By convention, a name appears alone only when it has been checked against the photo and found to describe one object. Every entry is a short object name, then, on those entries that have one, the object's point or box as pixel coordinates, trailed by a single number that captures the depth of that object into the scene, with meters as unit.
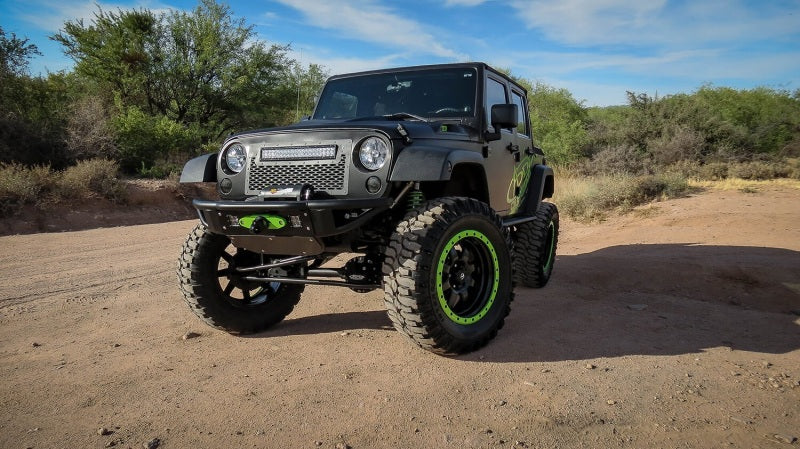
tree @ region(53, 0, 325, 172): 18.09
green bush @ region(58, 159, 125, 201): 12.17
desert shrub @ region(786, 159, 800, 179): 14.94
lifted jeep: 3.10
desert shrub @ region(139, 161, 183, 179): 15.81
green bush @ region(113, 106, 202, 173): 16.27
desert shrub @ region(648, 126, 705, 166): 16.61
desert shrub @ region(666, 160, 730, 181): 14.61
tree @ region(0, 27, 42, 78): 16.31
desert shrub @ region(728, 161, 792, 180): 14.73
